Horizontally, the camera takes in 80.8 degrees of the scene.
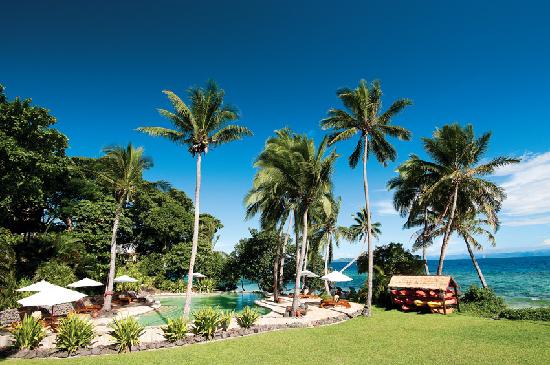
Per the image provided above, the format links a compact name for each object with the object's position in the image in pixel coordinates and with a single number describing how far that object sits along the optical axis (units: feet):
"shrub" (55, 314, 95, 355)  36.50
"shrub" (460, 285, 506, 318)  59.88
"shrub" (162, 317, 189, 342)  39.96
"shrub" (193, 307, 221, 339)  42.27
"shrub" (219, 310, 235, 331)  44.78
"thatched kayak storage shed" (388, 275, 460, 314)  60.75
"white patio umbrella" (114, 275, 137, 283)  79.89
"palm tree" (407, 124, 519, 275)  73.26
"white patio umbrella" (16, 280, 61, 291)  49.67
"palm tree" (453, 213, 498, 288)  86.94
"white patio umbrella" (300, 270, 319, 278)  87.35
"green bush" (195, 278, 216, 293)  116.37
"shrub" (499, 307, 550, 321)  50.62
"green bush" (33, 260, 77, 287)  69.51
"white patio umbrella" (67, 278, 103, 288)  65.23
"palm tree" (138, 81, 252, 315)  57.62
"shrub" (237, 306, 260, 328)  47.29
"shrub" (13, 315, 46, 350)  36.58
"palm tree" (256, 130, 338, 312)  63.41
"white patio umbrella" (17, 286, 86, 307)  44.93
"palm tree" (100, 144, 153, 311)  71.67
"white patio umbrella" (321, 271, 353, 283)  81.75
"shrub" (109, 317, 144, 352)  37.37
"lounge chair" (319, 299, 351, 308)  70.94
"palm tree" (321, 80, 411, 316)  64.90
